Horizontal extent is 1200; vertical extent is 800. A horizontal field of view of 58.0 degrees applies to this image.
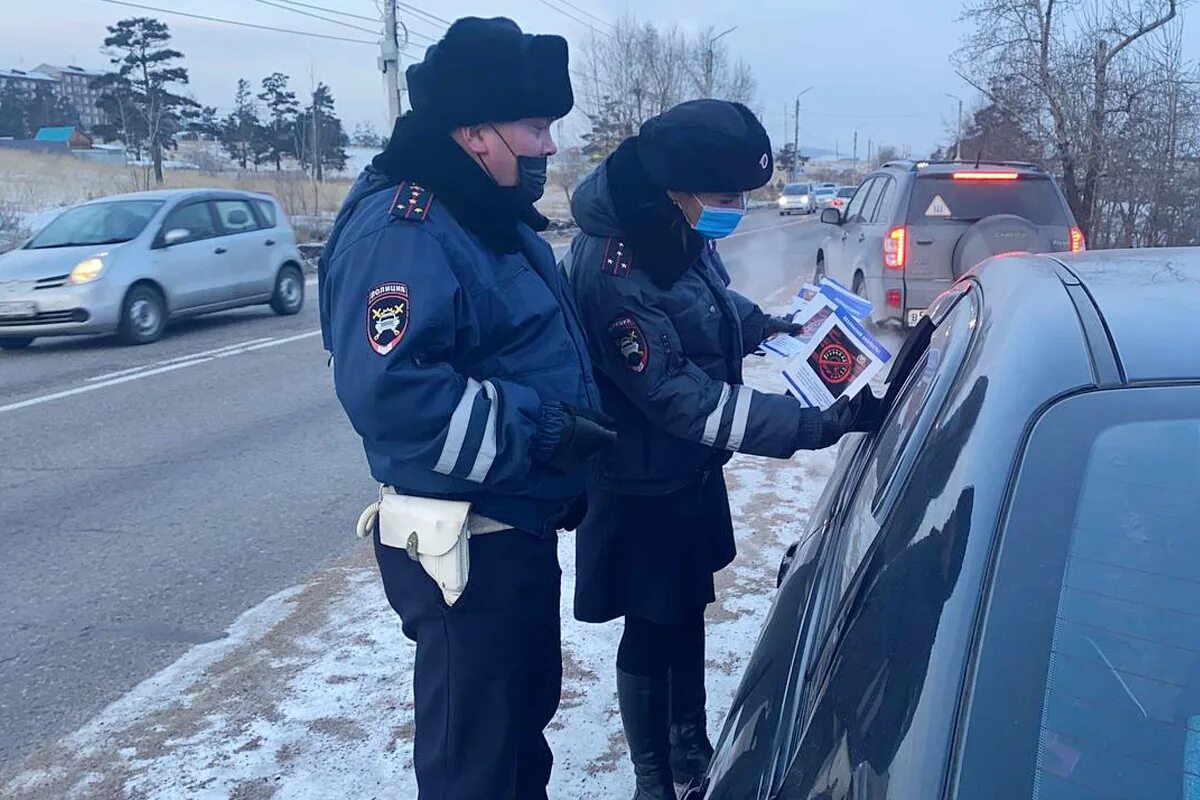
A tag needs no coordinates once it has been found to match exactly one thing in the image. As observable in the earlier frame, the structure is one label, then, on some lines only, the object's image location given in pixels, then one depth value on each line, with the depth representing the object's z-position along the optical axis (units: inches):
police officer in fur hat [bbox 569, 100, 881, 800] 95.3
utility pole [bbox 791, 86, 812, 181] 3155.5
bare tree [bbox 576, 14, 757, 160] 1857.8
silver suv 327.9
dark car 45.2
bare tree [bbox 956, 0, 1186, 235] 533.0
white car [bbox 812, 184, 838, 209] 1801.2
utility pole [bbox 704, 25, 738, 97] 1830.7
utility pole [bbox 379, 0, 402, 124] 1041.5
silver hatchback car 416.2
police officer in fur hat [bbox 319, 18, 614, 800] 76.2
